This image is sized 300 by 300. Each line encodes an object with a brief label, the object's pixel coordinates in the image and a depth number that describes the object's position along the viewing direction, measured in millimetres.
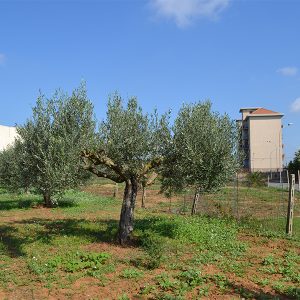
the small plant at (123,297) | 8130
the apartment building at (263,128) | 100000
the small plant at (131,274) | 9546
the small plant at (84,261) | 10234
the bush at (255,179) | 33362
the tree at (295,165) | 67875
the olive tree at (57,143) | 10805
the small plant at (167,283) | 8680
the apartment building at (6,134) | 85631
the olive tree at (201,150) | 11719
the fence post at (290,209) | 14477
